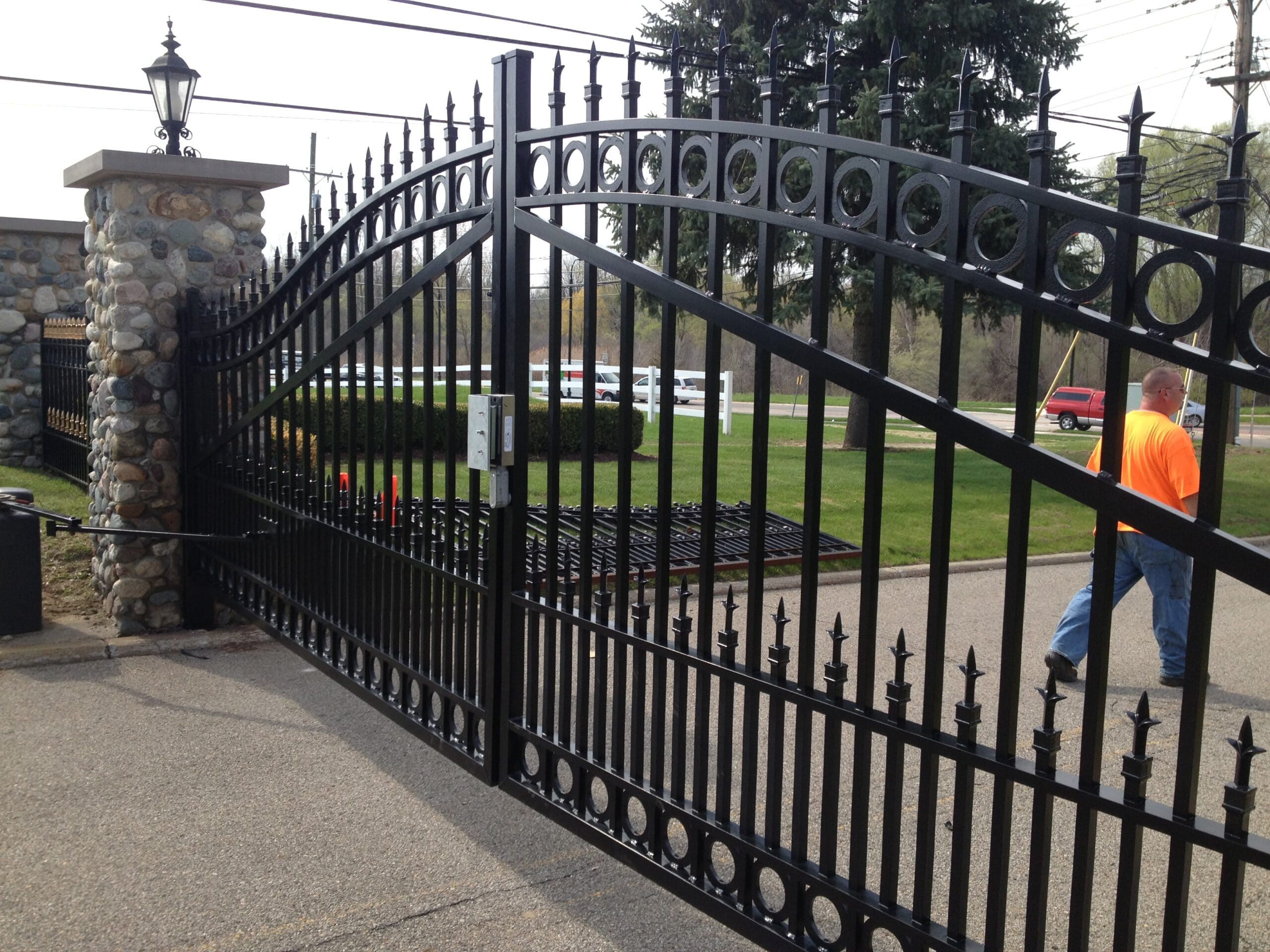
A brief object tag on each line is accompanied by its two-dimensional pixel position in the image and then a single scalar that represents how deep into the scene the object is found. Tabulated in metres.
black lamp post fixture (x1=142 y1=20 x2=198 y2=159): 7.27
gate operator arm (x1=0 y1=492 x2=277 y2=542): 5.96
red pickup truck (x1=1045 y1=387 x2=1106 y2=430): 33.97
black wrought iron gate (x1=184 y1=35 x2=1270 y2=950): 2.25
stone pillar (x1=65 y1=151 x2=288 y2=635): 6.76
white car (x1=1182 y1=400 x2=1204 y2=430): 22.00
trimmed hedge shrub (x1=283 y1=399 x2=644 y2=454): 11.77
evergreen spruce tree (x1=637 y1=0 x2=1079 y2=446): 16.11
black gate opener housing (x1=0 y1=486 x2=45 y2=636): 6.51
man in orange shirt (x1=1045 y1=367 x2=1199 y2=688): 5.69
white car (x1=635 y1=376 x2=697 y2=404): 21.86
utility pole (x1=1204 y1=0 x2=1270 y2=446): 20.95
